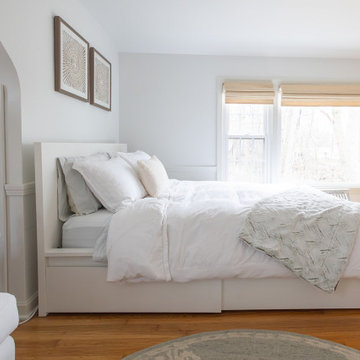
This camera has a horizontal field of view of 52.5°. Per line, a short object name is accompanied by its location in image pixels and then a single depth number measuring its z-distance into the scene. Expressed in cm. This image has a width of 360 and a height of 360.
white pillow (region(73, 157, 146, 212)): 244
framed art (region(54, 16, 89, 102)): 264
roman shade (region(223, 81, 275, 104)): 471
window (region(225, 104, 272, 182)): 485
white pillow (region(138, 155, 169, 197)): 288
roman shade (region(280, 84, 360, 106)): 475
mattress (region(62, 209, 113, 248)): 230
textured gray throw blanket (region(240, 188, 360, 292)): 210
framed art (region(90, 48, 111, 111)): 341
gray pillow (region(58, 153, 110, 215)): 242
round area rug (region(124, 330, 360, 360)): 178
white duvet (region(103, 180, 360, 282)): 213
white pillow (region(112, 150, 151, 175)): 301
